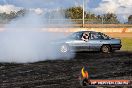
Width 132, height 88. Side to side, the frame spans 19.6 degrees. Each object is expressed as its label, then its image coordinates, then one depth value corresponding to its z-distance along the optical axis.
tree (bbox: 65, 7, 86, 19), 78.70
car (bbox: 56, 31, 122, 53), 22.45
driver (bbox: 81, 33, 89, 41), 22.83
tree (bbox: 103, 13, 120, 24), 61.00
